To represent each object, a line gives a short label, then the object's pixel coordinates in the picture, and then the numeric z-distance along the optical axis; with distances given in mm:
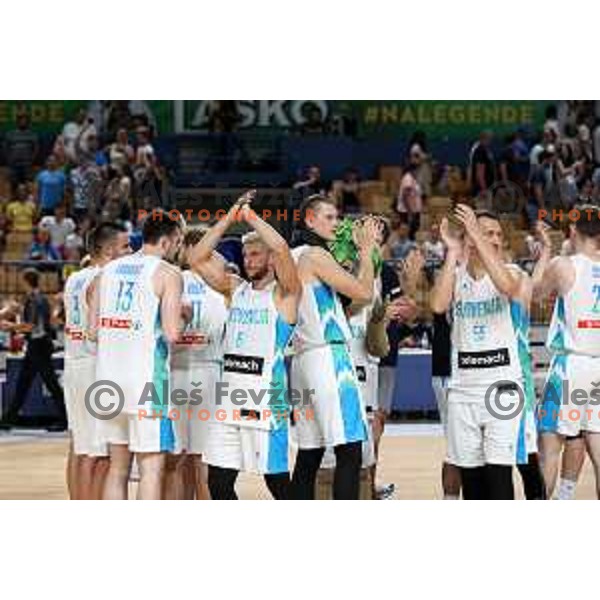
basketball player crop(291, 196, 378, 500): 9203
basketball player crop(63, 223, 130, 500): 9984
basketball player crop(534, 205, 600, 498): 10125
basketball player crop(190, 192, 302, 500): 9125
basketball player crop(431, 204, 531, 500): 9266
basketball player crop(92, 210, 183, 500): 9266
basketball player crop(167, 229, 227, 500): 9844
